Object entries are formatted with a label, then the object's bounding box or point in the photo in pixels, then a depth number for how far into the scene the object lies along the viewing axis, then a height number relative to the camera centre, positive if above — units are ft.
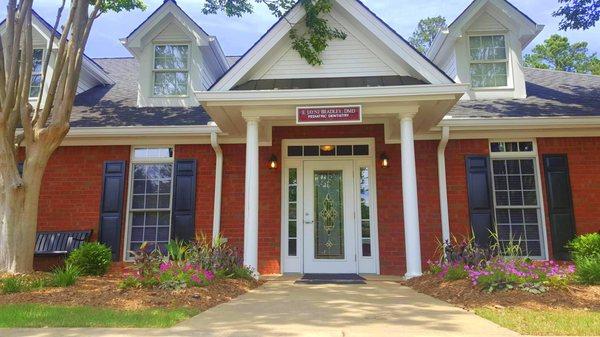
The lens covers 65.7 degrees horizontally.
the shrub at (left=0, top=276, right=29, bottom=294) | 19.39 -2.01
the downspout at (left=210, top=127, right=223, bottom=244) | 29.32 +3.49
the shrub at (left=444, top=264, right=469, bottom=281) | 20.83 -1.69
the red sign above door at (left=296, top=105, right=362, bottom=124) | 24.54 +6.41
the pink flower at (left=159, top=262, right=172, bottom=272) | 20.13 -1.29
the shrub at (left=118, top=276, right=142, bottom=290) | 19.06 -1.91
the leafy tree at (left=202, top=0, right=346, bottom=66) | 27.09 +11.81
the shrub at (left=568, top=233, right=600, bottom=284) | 19.17 -1.08
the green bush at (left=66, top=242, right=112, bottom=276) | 25.21 -1.18
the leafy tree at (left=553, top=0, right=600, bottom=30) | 33.81 +16.05
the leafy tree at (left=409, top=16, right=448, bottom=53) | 92.02 +40.62
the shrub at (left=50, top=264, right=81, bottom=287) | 20.70 -1.84
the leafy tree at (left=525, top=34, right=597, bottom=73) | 92.38 +35.81
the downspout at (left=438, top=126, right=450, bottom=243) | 28.48 +3.21
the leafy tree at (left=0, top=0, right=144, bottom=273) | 22.67 +6.02
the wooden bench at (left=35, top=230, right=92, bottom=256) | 28.30 -0.24
